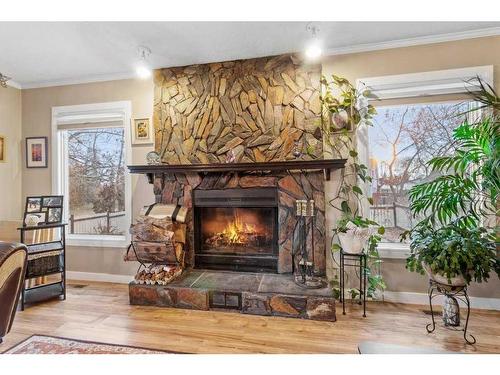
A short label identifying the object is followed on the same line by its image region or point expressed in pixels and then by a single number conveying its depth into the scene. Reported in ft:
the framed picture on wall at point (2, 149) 11.64
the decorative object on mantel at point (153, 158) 10.39
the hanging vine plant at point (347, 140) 9.33
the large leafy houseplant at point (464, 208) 6.77
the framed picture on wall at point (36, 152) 12.08
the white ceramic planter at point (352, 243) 8.26
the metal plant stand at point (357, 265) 8.29
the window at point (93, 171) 11.53
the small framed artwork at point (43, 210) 9.50
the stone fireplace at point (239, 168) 9.42
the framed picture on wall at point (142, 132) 10.98
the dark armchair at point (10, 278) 5.34
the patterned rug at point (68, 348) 6.32
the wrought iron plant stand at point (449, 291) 6.82
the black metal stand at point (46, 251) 9.02
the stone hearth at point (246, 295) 7.88
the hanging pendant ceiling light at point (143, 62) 8.90
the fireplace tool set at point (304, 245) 8.83
